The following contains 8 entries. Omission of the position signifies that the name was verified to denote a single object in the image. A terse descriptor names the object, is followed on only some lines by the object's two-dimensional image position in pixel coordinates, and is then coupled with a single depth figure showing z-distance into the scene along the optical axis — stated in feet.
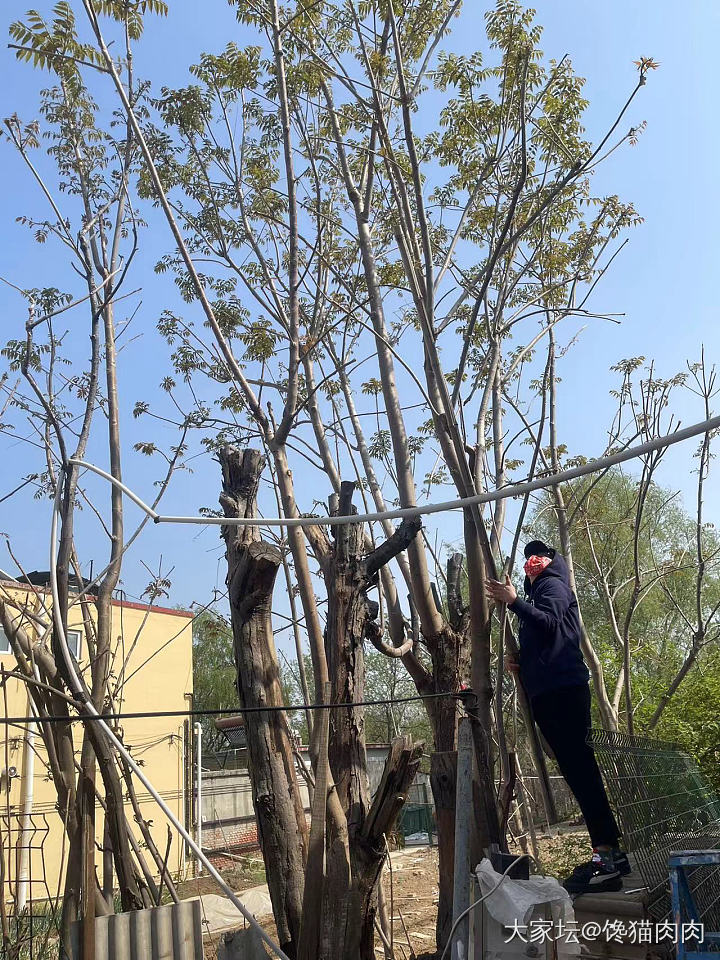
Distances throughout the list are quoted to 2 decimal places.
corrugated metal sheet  13.37
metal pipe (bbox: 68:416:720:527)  7.39
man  12.13
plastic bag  9.44
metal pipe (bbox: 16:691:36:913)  37.63
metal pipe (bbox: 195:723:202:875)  46.58
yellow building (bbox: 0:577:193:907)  40.93
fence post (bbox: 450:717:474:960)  10.39
